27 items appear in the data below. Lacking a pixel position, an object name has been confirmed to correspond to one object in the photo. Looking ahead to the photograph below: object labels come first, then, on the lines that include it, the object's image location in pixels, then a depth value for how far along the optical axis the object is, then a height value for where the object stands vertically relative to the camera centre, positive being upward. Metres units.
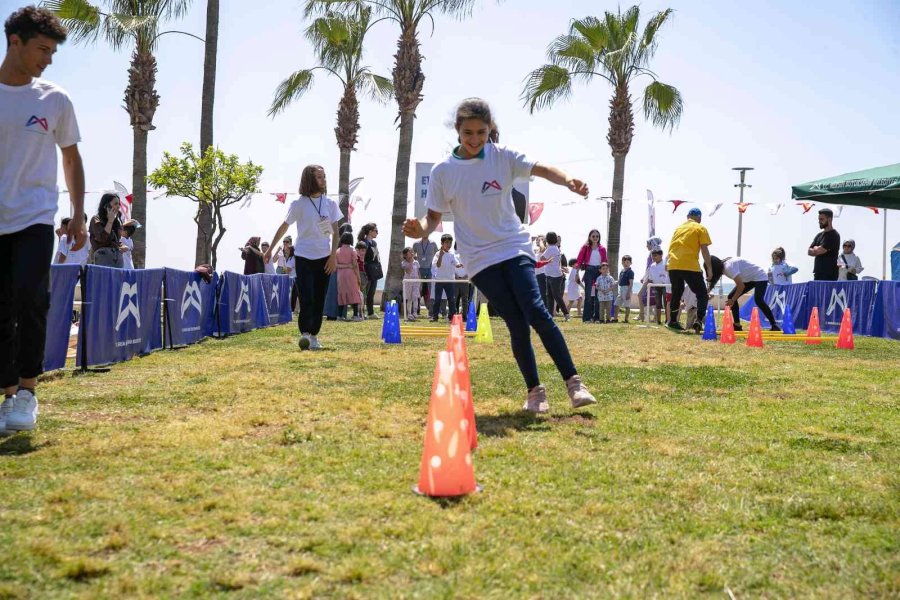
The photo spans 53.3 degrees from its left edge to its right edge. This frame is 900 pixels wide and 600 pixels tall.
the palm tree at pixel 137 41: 20.44 +5.87
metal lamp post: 38.18 +5.88
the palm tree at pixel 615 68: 25.77 +6.99
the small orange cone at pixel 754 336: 10.97 -0.29
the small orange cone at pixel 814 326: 12.84 -0.17
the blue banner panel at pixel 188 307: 9.90 -0.20
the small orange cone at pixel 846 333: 10.81 -0.22
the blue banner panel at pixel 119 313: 7.61 -0.23
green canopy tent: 14.33 +2.12
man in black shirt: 14.82 +1.10
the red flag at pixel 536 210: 29.18 +3.07
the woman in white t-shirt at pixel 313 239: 9.09 +0.57
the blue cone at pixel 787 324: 15.18 -0.19
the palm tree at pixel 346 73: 25.84 +6.71
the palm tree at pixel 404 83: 23.61 +5.93
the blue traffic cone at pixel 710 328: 12.56 -0.25
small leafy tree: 20.67 +2.64
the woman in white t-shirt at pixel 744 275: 13.98 +0.58
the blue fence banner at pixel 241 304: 12.41 -0.17
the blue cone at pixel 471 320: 14.12 -0.29
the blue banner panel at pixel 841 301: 13.89 +0.23
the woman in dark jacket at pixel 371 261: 19.31 +0.79
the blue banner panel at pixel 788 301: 16.22 +0.23
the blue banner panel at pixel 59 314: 7.07 -0.22
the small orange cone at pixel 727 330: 11.62 -0.25
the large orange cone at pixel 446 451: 3.16 -0.54
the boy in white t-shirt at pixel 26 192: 4.25 +0.44
